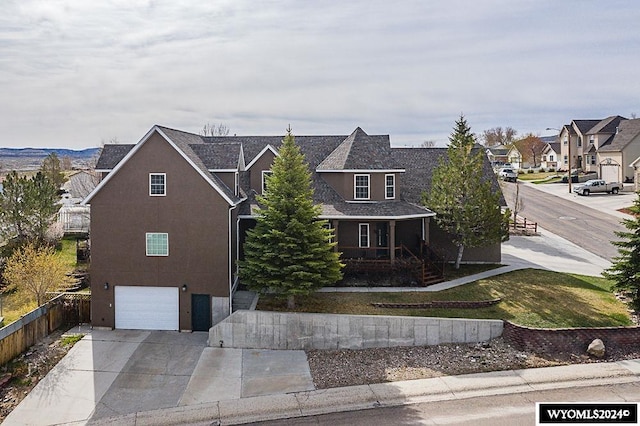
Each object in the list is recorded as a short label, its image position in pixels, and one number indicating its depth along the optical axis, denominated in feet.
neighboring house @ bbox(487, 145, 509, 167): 328.08
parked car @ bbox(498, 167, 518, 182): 201.38
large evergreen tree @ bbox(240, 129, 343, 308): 67.31
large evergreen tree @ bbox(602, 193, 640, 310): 66.59
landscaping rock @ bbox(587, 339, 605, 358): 59.82
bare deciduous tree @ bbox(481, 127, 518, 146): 374.59
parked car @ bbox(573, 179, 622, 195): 167.53
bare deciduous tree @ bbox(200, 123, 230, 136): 216.86
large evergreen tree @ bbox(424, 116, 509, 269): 81.66
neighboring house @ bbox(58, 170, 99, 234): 123.03
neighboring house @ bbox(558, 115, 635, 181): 182.20
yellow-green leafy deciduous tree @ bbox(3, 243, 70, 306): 70.03
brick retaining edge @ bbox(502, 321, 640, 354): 61.26
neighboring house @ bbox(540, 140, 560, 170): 254.20
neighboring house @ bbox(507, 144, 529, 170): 275.94
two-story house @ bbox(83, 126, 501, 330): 70.90
